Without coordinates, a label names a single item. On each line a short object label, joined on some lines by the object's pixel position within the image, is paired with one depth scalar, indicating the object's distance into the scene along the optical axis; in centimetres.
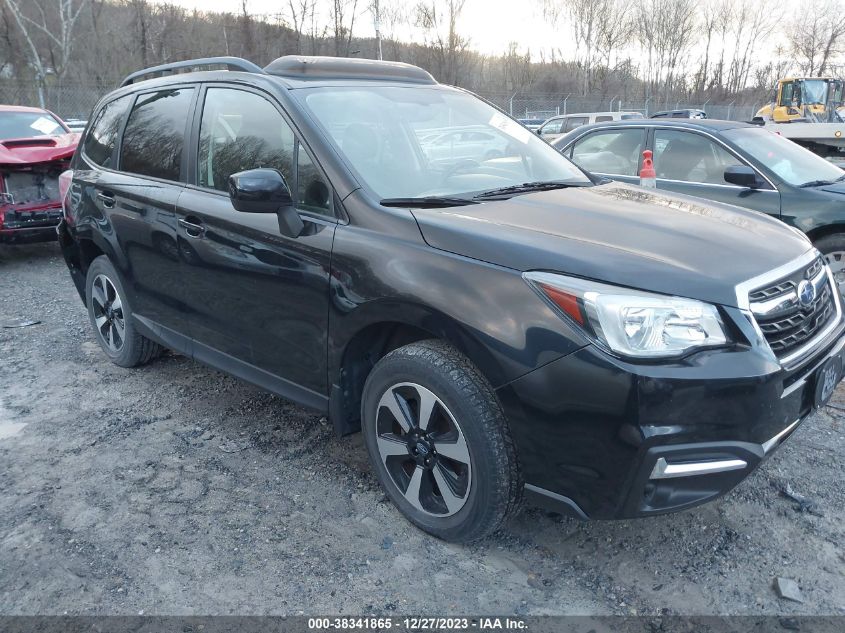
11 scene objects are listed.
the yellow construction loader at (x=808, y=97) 2502
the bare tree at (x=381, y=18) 3048
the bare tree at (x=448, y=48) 4300
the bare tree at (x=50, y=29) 3381
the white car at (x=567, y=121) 1754
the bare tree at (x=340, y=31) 4059
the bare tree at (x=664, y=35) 5044
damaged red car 760
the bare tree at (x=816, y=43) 4822
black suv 212
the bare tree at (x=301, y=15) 4093
